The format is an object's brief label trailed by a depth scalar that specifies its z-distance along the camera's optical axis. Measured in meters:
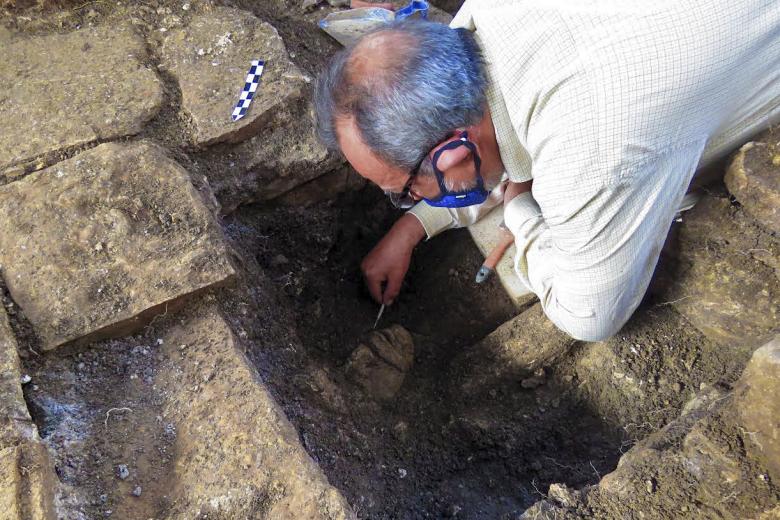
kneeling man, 1.50
